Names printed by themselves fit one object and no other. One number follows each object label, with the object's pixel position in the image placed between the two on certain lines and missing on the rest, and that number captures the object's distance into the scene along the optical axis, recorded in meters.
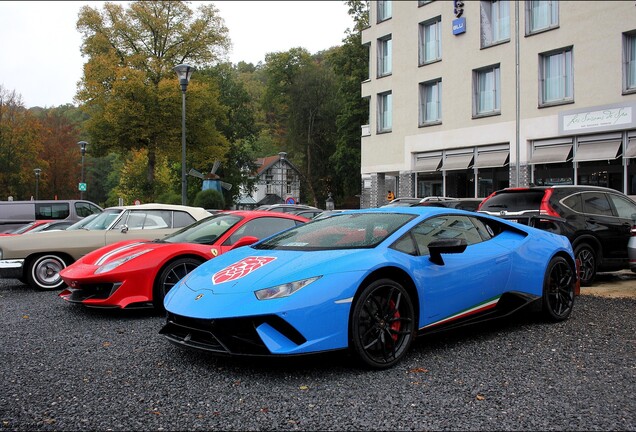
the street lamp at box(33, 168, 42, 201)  49.94
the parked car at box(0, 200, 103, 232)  16.19
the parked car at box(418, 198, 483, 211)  13.88
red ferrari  6.45
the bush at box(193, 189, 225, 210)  32.53
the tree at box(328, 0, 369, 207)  46.28
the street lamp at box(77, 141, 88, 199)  34.72
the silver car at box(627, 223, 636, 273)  8.64
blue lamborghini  4.06
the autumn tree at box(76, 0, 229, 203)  36.25
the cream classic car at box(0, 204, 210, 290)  9.41
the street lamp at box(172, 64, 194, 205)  19.22
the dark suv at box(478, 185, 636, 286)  8.88
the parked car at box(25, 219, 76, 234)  12.39
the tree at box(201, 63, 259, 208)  55.56
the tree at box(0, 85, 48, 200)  49.53
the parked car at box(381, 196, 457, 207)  14.45
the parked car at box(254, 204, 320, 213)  19.55
